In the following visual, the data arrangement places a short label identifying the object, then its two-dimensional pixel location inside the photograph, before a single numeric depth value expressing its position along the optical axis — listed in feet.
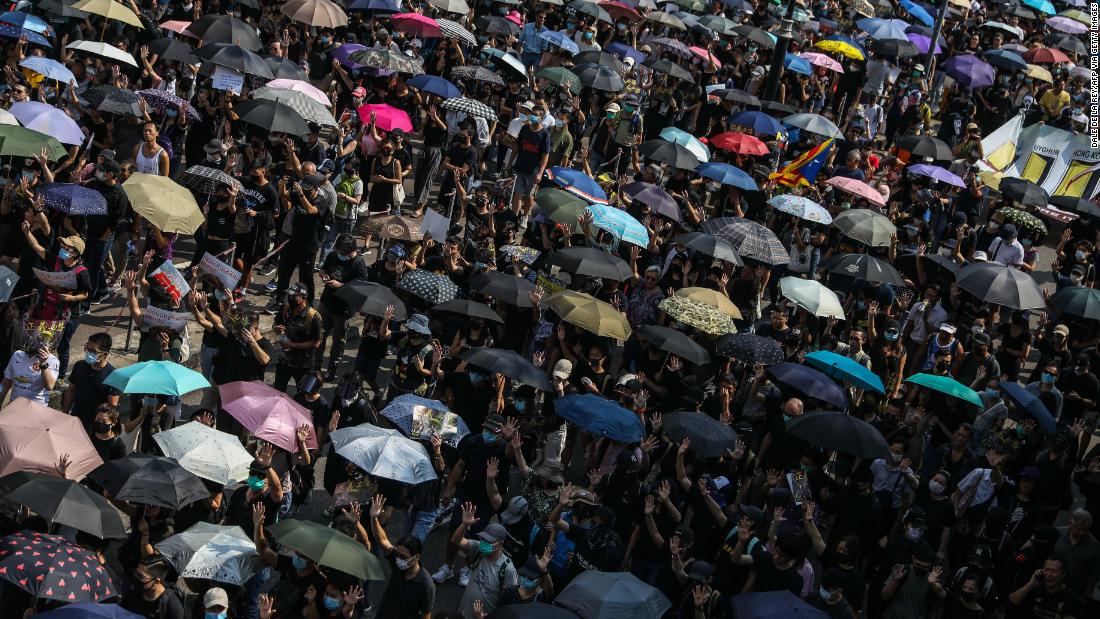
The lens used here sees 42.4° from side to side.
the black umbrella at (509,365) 40.86
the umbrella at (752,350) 44.50
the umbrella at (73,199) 45.39
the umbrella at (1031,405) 44.10
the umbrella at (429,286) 45.70
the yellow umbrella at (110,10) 63.16
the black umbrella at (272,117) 54.80
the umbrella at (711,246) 50.11
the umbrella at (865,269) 51.44
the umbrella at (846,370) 44.62
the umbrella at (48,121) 51.57
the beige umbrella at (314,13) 68.69
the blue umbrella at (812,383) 43.01
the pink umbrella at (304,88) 60.23
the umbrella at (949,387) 44.27
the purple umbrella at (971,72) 82.94
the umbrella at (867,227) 54.90
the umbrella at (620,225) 51.13
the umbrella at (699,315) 45.93
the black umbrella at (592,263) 48.32
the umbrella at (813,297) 49.24
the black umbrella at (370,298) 43.42
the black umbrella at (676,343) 43.98
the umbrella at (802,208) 55.06
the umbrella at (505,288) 45.88
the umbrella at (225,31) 64.08
